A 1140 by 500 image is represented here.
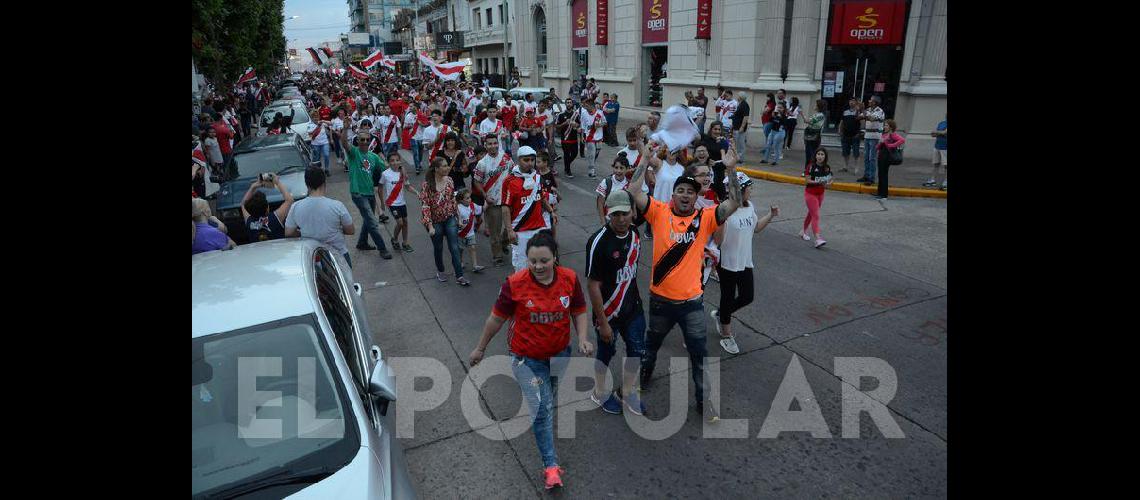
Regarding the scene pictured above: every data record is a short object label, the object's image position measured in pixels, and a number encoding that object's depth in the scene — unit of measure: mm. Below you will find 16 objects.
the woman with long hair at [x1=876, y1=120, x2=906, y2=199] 11117
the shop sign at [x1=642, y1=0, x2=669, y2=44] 22953
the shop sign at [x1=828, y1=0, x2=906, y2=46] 16156
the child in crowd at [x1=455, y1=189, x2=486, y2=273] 7383
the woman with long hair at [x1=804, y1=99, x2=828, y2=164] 13172
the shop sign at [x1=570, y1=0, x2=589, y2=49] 29634
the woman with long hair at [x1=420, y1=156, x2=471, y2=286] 7156
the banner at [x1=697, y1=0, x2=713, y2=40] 19750
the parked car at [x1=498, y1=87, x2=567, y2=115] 17484
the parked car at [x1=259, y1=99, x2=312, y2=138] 17047
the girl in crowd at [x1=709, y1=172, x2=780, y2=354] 5348
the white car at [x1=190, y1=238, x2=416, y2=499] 2588
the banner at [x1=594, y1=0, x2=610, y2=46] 27141
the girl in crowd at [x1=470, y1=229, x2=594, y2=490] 3658
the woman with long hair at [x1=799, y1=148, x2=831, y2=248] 8227
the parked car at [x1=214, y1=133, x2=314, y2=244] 9031
